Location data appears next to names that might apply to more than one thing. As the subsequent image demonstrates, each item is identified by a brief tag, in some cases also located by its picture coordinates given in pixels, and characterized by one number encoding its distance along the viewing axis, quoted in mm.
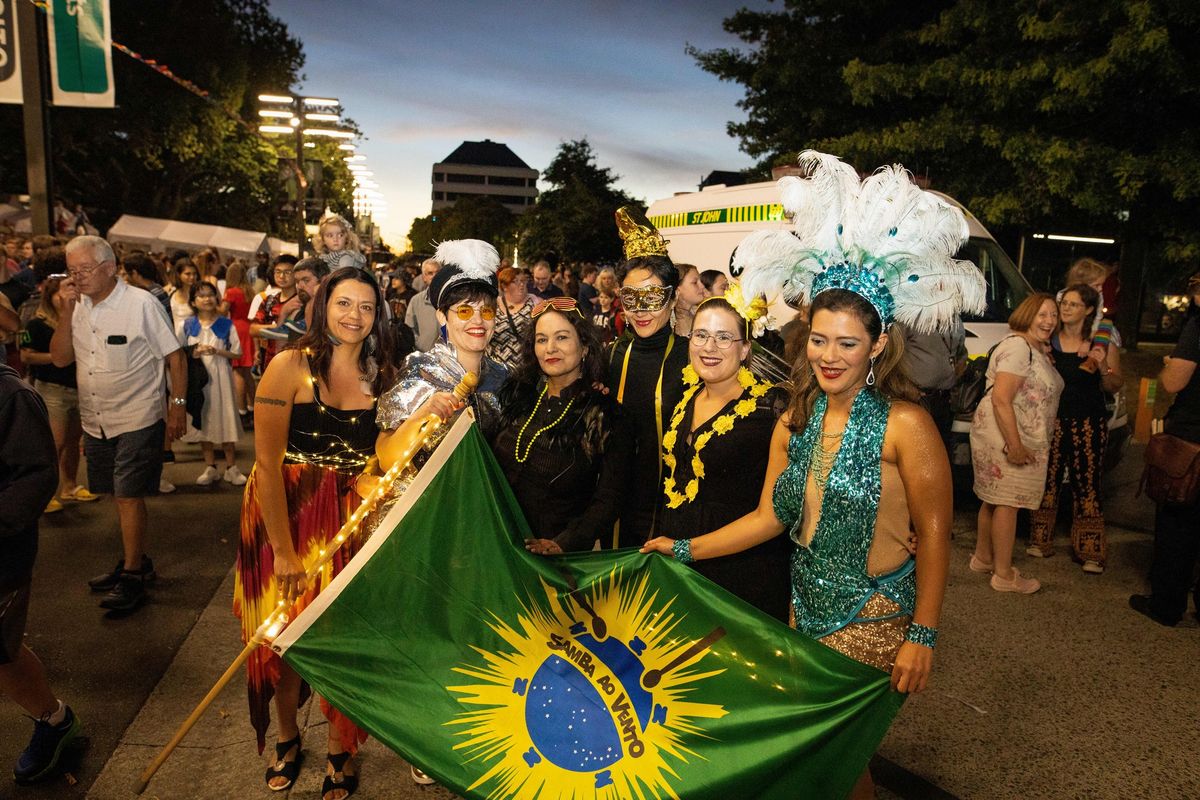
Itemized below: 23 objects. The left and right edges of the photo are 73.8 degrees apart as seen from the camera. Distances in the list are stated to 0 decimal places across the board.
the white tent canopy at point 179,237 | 26391
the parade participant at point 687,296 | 6168
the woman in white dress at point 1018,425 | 5281
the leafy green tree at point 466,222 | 74312
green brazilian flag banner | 2457
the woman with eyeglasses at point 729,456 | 3002
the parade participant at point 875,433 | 2439
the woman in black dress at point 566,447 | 3246
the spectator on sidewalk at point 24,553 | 2877
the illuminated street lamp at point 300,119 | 16797
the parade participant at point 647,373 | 3488
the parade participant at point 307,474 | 3115
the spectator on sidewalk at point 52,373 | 6023
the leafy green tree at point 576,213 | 31078
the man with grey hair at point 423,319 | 8070
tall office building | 161250
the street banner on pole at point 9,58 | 7551
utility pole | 7344
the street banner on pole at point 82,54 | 7578
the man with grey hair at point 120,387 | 4766
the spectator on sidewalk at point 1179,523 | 4715
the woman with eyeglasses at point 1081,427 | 5605
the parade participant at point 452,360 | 3107
